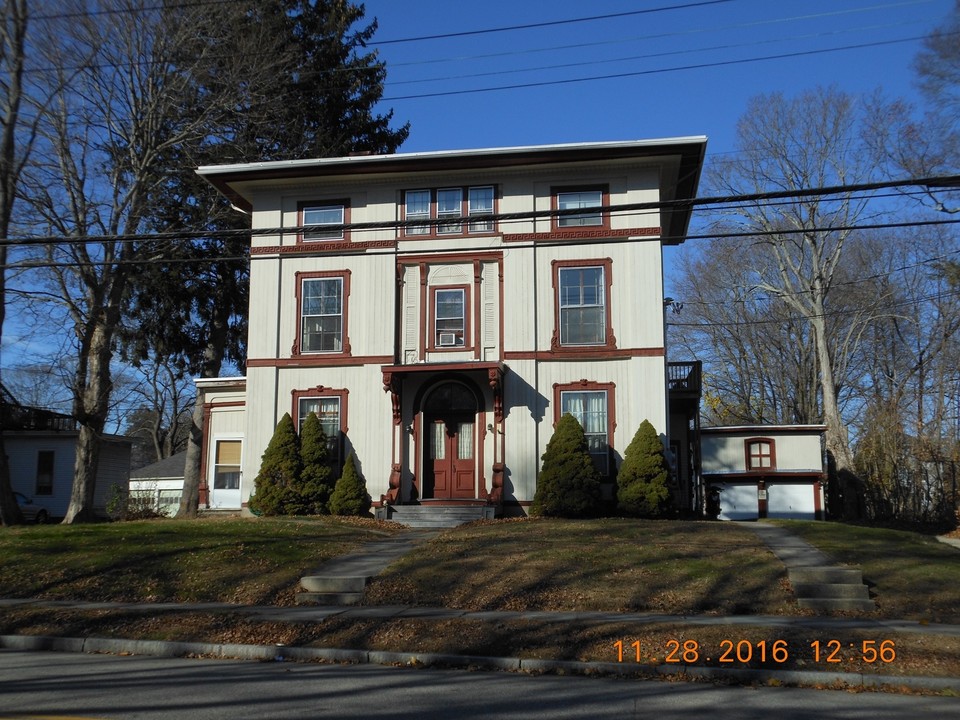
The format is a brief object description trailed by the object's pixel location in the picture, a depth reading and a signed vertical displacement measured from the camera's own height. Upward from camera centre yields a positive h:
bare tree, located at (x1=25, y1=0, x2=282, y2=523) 23.84 +8.06
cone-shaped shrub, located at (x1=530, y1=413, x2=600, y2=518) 21.31 -0.43
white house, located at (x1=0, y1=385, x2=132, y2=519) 37.00 -0.14
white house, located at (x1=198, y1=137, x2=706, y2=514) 22.80 +3.83
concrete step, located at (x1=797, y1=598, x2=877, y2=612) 12.27 -1.93
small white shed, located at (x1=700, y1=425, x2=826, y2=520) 29.42 -0.31
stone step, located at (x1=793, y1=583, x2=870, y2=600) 12.61 -1.81
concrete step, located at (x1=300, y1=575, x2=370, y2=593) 13.66 -1.89
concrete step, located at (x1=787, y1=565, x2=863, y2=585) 13.01 -1.65
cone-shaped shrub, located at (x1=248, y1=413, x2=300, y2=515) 22.69 -0.40
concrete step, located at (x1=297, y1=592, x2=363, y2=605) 13.30 -2.06
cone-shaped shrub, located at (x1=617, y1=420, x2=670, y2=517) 21.23 -0.40
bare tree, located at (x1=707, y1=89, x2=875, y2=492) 38.22 +8.75
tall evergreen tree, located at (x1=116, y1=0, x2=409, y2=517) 26.25 +10.54
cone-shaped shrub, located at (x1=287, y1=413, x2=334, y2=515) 22.78 -0.42
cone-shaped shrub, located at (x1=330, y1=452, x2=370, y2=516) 22.64 -0.94
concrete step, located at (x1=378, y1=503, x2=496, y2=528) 21.61 -1.33
